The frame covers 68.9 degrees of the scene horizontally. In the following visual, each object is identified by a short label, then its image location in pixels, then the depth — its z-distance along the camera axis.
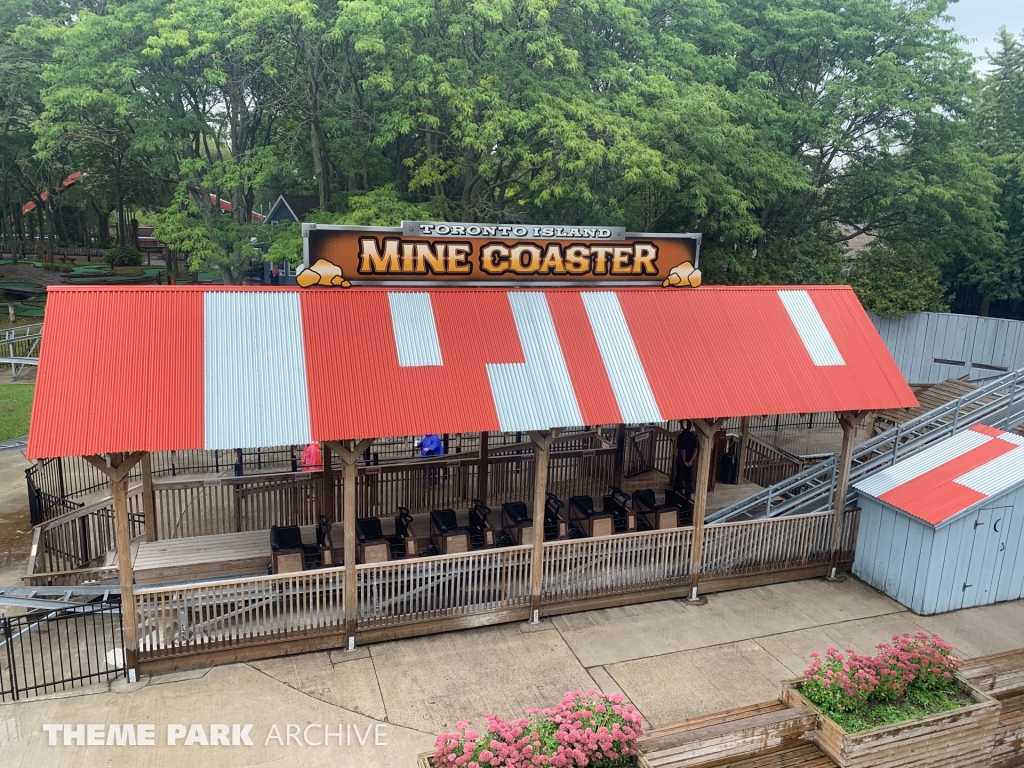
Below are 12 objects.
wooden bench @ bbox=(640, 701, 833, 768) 6.99
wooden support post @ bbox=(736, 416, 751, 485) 15.53
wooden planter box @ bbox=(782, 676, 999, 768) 7.37
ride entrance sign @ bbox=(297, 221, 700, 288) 10.74
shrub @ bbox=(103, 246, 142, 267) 51.31
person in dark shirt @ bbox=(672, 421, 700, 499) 14.39
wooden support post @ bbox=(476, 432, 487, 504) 13.77
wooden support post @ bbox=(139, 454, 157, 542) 11.53
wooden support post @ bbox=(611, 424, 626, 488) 15.08
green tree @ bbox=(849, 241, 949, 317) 27.08
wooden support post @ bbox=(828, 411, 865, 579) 11.98
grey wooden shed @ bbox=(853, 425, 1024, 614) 11.31
